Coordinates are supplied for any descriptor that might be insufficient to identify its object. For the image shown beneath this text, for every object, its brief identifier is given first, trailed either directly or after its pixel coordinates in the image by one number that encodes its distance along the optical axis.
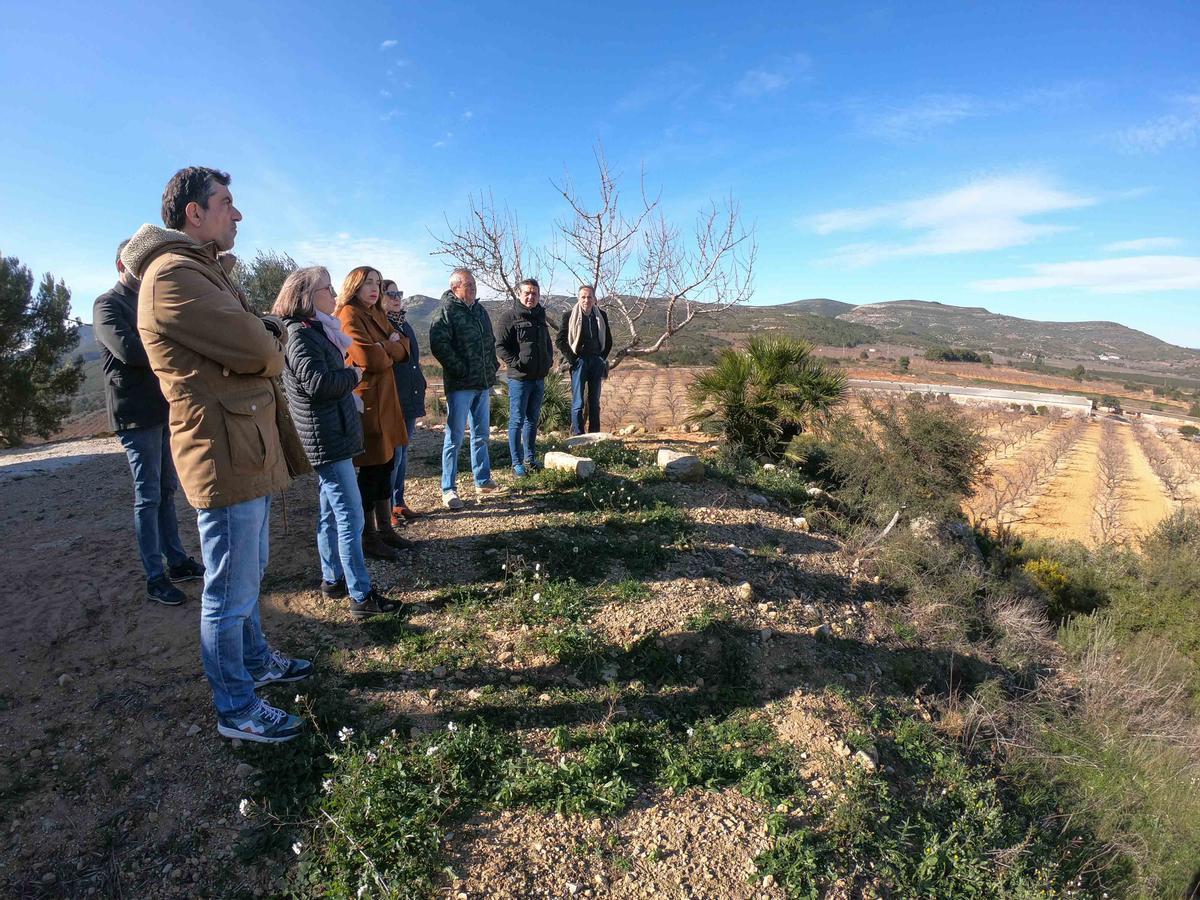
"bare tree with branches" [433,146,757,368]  9.80
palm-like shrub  7.47
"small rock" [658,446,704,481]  6.18
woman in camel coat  3.66
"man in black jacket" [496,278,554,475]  5.49
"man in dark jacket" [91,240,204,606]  3.17
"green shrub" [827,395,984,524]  6.54
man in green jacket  4.65
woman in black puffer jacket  2.95
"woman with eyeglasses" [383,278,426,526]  4.32
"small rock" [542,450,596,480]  5.71
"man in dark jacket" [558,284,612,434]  6.89
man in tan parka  2.08
